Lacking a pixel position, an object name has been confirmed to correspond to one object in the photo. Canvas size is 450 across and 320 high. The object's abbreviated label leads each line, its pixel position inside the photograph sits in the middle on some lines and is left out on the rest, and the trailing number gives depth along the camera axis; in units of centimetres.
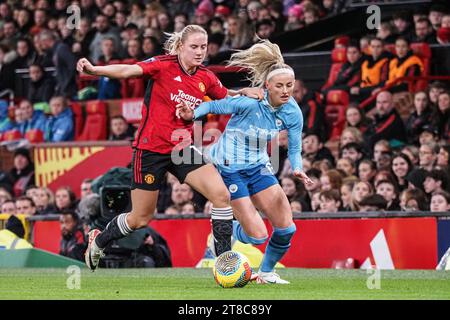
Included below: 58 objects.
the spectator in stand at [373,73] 1659
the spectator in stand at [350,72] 1697
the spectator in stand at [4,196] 1738
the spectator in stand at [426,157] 1438
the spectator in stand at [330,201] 1404
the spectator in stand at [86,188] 1625
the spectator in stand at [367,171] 1455
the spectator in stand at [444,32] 1658
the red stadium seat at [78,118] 1931
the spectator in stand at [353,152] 1532
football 965
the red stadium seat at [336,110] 1669
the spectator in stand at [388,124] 1578
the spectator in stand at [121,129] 1822
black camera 1360
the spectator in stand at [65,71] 2061
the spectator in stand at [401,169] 1434
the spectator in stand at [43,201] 1694
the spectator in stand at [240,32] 1902
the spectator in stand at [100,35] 2097
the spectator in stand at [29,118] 1986
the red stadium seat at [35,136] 1942
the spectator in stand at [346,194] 1426
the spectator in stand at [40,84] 2089
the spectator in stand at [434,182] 1398
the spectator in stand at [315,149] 1586
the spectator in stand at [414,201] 1361
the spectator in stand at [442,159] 1449
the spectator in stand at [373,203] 1390
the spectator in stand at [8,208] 1675
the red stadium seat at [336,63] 1734
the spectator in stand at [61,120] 1925
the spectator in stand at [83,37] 2128
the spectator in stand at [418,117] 1550
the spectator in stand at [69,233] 1466
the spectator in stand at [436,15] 1677
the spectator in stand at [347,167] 1500
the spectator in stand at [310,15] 1866
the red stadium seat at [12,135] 1978
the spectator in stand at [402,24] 1705
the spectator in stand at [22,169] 1880
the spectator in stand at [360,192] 1400
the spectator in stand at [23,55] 2228
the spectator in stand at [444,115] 1523
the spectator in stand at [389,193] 1387
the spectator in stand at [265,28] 1847
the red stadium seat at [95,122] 1892
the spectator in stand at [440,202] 1343
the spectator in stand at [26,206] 1664
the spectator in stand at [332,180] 1466
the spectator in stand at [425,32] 1667
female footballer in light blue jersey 1038
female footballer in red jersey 1012
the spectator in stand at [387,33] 1697
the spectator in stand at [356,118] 1588
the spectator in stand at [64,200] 1627
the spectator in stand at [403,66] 1630
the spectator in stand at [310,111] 1642
